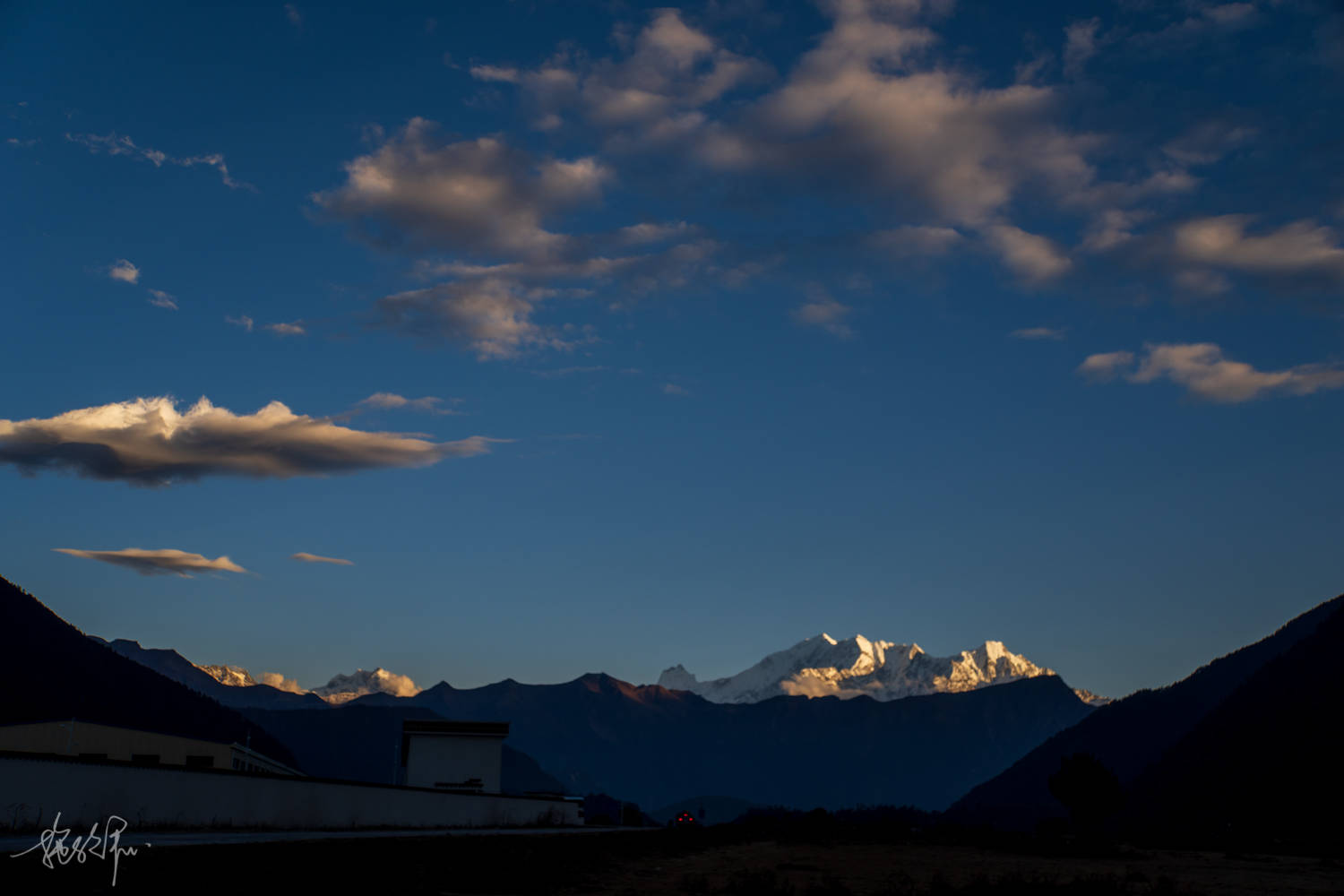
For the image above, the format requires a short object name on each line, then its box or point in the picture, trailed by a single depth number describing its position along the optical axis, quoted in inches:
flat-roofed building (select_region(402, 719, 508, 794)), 3469.5
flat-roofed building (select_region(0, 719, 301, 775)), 3043.8
